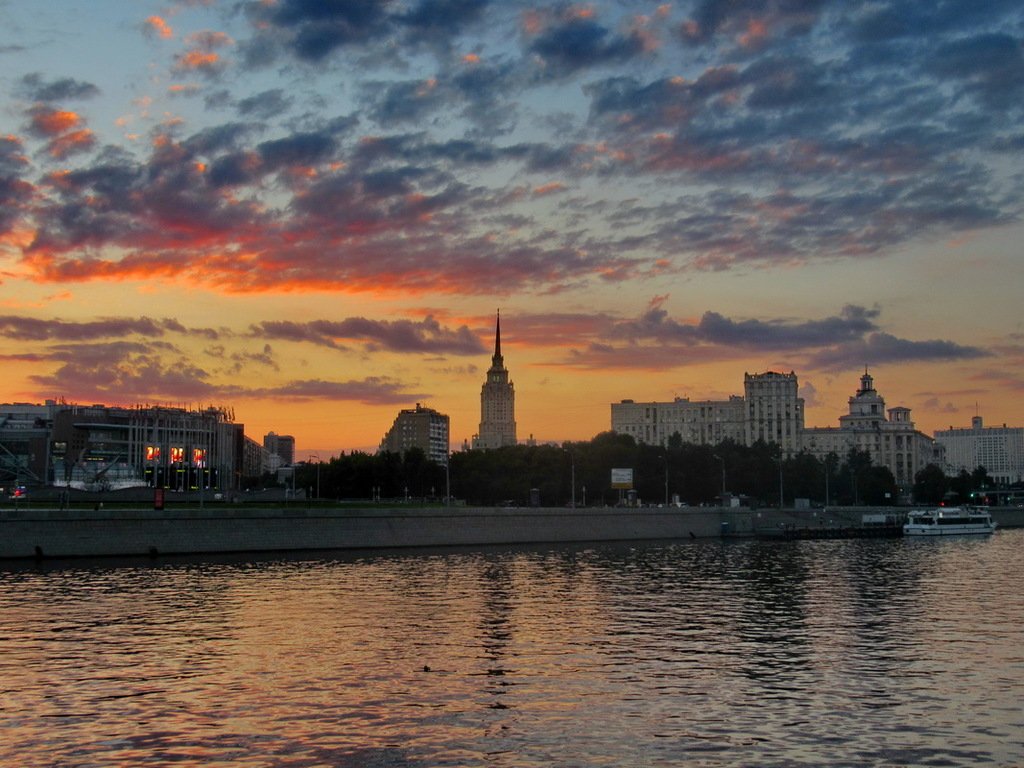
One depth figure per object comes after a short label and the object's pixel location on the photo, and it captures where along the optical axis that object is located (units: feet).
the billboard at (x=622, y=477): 579.48
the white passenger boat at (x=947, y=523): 562.25
